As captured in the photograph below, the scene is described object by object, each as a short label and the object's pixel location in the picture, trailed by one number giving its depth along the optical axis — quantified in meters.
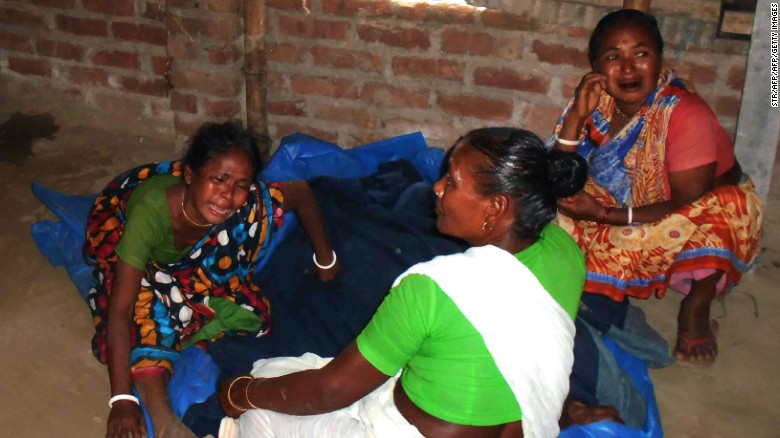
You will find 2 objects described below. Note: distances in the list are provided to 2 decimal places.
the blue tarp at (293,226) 2.36
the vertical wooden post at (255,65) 3.32
